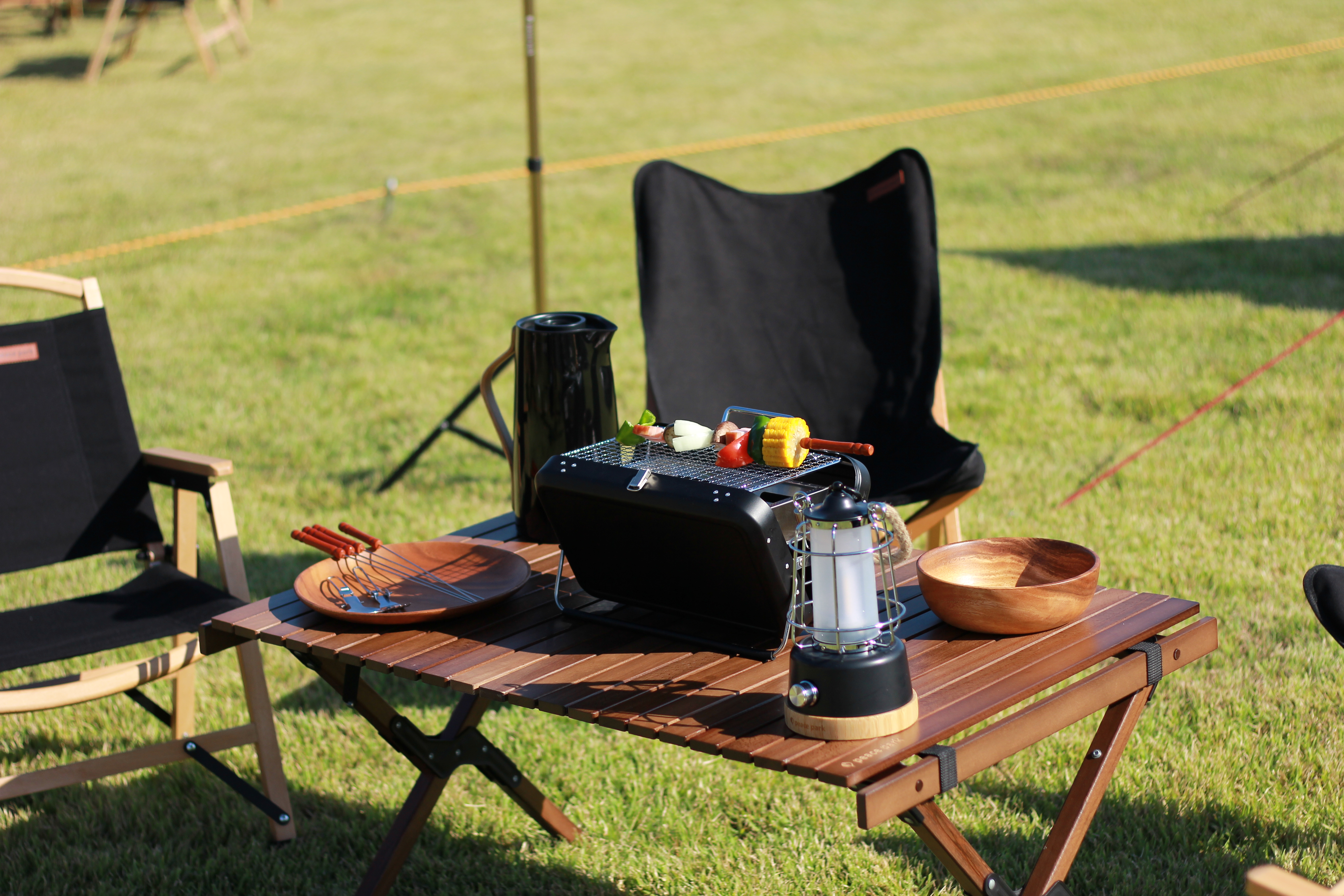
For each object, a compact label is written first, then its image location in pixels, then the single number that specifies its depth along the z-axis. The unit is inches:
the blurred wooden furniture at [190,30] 501.7
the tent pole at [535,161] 158.4
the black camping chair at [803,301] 129.4
